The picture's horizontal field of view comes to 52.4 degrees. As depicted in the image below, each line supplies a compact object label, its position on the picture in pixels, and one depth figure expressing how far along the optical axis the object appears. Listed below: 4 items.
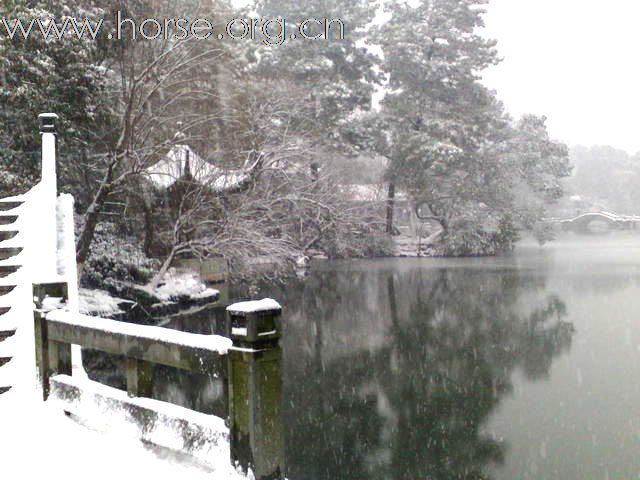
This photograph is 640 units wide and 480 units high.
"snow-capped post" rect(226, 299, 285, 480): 3.18
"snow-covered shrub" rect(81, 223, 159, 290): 16.67
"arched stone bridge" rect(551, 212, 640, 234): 66.38
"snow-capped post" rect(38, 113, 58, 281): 5.25
